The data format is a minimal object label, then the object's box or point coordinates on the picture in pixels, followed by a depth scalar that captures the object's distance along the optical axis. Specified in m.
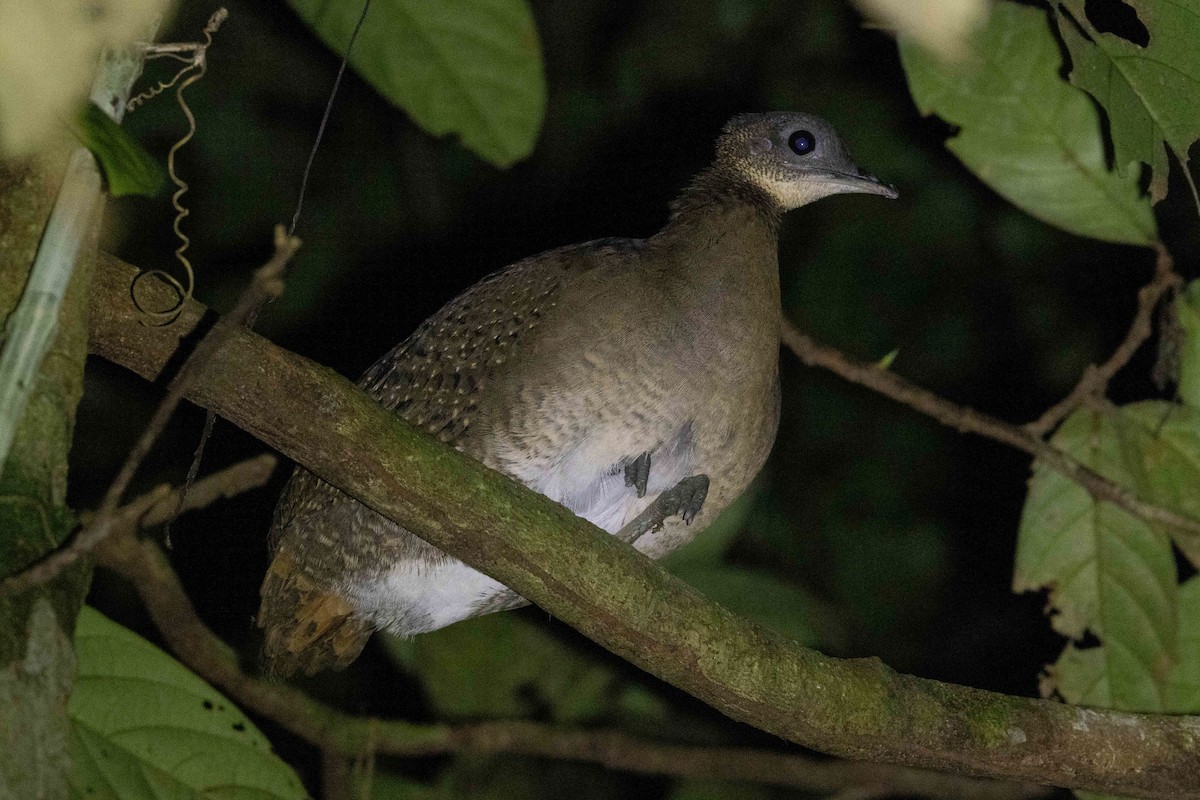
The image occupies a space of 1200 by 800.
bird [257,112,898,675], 4.99
